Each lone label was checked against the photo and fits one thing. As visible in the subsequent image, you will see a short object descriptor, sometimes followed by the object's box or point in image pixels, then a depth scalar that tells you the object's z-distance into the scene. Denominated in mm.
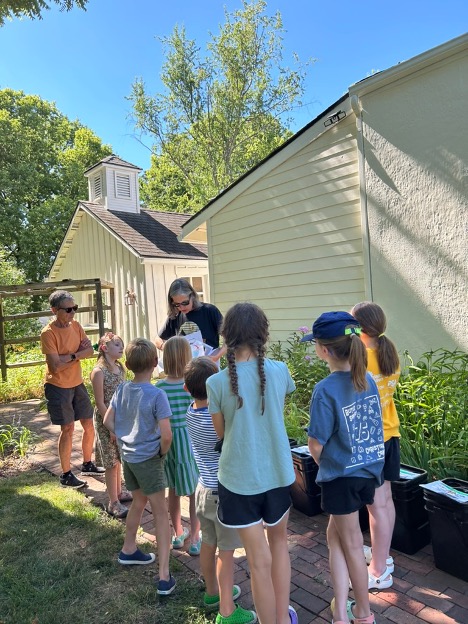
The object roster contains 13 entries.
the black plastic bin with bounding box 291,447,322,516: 3424
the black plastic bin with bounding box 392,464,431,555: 2850
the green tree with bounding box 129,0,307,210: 20234
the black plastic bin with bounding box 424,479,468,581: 2508
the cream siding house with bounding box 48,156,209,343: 12219
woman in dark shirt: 3910
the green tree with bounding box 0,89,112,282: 25016
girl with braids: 2020
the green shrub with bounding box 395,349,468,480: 3225
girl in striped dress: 2891
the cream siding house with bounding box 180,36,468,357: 4977
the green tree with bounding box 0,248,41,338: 16656
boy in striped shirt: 2229
